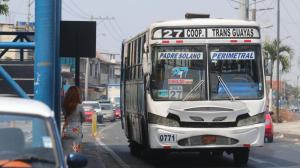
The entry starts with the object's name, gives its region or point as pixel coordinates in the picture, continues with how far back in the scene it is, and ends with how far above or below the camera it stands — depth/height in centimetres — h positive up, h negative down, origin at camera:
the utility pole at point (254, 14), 4594 +456
